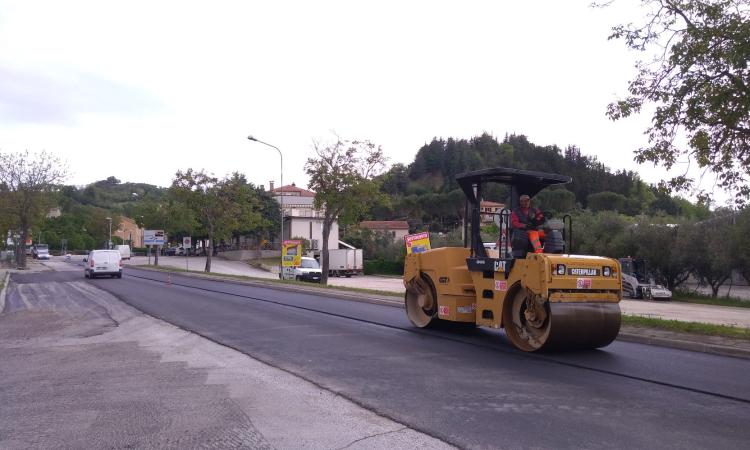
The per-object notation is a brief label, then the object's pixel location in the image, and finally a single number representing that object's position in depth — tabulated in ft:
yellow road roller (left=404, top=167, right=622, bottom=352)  30.86
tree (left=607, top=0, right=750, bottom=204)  34.22
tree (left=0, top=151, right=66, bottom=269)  158.51
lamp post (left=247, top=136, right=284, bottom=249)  123.44
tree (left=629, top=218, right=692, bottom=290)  150.71
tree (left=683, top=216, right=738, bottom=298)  132.87
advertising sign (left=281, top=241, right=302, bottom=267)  121.39
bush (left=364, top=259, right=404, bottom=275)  239.09
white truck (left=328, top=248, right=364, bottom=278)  208.44
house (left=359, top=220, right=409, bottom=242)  272.51
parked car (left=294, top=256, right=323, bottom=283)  142.20
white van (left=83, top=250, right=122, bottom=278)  116.06
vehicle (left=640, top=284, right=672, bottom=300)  140.56
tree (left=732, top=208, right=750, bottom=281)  126.93
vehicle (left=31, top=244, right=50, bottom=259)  249.14
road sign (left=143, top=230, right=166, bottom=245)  167.32
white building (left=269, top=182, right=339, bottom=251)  253.44
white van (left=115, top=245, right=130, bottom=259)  244.91
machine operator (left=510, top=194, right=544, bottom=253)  33.30
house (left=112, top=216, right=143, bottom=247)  350.72
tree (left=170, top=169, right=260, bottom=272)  144.97
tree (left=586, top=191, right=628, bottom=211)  281.74
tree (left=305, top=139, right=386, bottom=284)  102.63
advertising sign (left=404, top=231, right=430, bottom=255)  78.89
